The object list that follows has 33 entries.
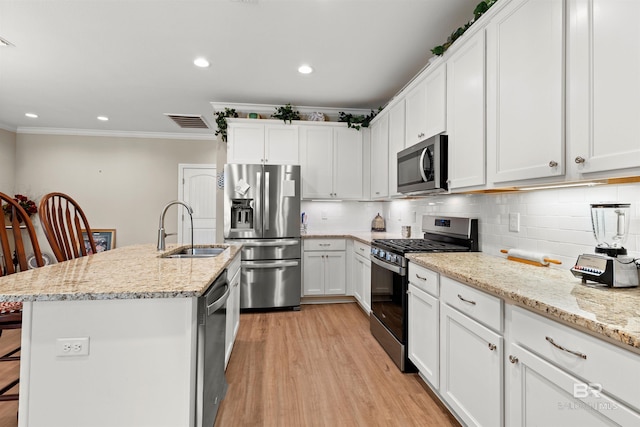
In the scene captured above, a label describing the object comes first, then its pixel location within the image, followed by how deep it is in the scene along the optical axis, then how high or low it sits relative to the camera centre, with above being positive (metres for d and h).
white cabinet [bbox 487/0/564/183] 1.41 +0.63
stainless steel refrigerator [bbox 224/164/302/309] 3.67 -0.16
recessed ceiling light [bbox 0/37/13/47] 2.65 +1.43
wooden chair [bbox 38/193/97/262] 1.98 -0.15
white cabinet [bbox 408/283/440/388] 1.90 -0.74
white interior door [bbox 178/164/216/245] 5.69 +0.29
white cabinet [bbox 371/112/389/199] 3.56 +0.70
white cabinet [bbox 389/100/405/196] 3.13 +0.81
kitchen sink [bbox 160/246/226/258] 2.28 -0.29
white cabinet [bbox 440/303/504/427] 1.38 -0.74
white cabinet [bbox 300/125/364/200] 4.14 +0.72
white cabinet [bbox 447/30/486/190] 1.93 +0.68
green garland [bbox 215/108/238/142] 4.03 +1.24
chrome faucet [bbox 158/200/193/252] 2.21 -0.16
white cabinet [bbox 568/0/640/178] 1.11 +0.50
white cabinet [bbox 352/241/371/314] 3.35 -0.66
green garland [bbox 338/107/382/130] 4.19 +1.28
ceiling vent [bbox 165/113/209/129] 4.70 +1.45
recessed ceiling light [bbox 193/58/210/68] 2.96 +1.43
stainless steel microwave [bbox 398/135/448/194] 2.36 +0.40
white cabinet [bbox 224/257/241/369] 2.18 -0.71
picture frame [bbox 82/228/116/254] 5.47 -0.41
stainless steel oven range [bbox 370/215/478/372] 2.32 -0.43
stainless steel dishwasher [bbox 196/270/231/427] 1.27 -0.63
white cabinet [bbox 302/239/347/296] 3.97 -0.64
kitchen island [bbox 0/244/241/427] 1.14 -0.51
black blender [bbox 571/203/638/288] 1.24 -0.15
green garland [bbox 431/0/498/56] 1.84 +1.23
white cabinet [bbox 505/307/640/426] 0.85 -0.50
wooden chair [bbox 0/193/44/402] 1.59 -0.27
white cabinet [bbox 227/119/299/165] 3.97 +0.91
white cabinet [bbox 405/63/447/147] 2.37 +0.91
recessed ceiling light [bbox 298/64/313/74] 3.07 +1.44
